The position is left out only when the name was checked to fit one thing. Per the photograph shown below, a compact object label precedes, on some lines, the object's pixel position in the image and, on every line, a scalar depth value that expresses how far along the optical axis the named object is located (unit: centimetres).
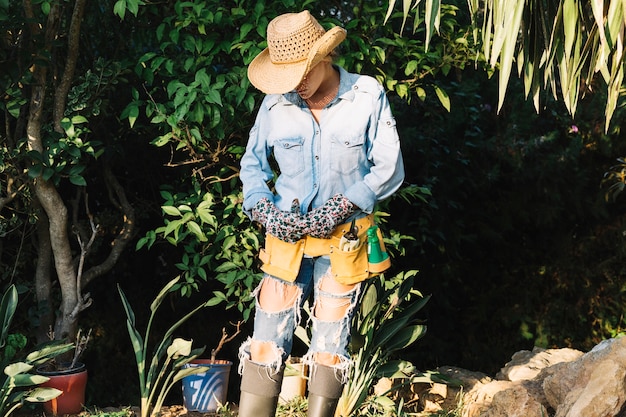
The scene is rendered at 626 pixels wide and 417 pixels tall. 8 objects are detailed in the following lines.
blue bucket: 407
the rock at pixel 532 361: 448
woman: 298
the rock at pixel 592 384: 302
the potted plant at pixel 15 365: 354
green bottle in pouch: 310
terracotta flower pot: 392
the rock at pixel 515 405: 326
